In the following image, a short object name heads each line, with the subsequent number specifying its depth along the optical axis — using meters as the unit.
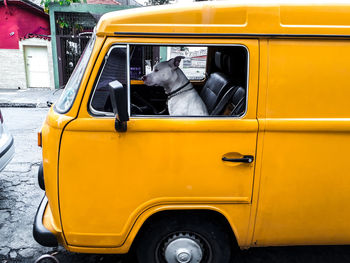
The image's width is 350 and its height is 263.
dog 2.97
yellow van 2.11
